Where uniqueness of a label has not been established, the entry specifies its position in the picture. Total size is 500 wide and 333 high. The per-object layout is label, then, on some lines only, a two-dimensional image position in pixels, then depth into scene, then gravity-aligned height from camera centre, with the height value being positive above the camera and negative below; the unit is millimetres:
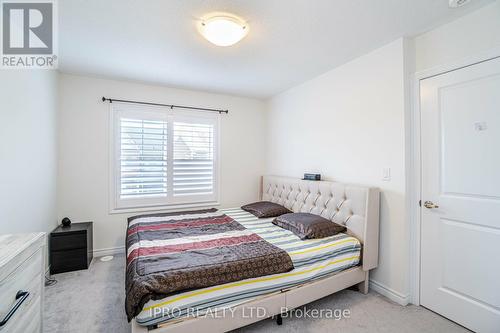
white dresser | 919 -535
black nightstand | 2672 -985
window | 3324 +161
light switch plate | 2281 -69
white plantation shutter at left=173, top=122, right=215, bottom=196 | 3668 +145
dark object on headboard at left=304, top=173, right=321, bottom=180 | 3003 -117
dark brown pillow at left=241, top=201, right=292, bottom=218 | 3158 -608
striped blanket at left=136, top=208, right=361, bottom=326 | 1443 -875
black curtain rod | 3219 +986
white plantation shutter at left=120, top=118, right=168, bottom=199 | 3346 +148
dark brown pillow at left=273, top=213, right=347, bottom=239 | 2301 -628
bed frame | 1566 -755
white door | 1728 -236
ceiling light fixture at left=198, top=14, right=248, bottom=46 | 1809 +1150
